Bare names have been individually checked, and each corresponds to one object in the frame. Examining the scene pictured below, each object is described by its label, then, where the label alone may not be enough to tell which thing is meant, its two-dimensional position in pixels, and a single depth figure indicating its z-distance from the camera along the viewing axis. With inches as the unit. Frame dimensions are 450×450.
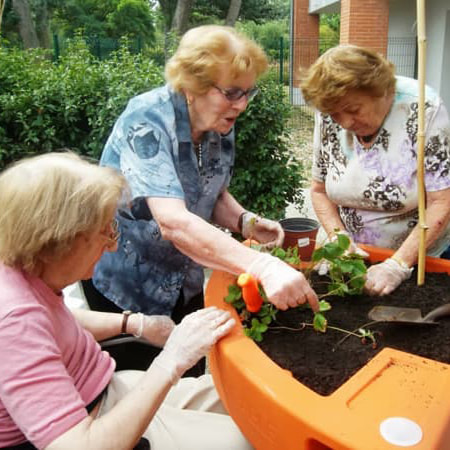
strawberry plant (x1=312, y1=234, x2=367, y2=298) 63.2
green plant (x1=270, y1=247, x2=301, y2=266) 67.1
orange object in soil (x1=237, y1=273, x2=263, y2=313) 52.6
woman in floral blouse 67.9
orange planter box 38.6
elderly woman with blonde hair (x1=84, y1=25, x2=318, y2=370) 57.4
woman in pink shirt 41.8
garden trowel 56.4
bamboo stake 54.4
